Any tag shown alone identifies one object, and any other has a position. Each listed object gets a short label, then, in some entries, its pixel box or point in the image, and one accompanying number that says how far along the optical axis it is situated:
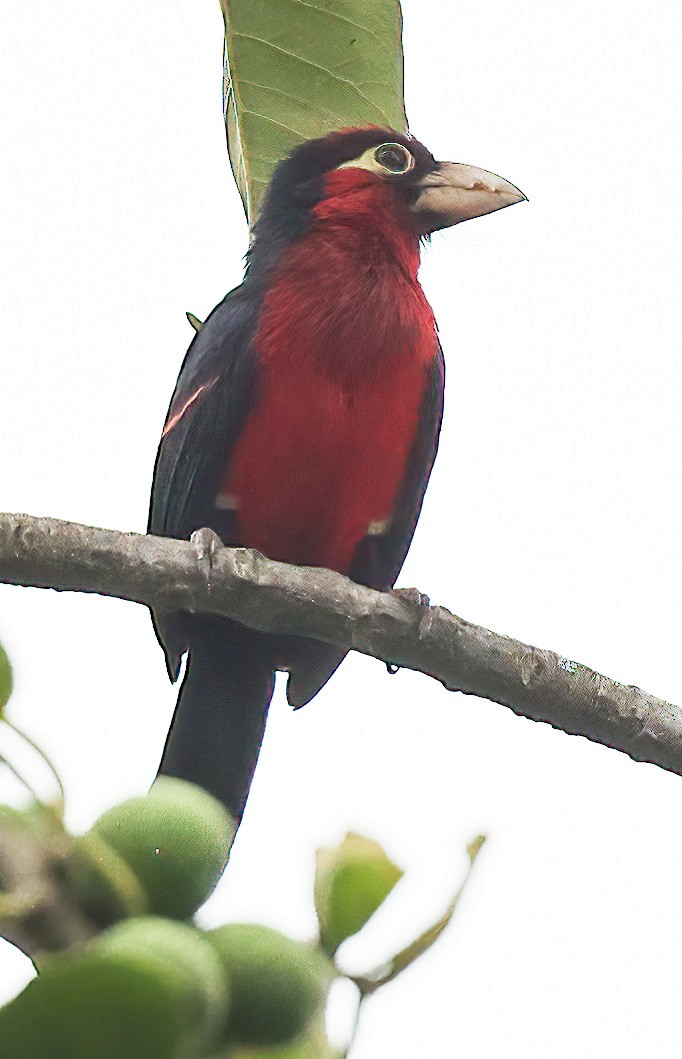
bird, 5.19
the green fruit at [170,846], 2.35
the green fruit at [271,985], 2.21
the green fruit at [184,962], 1.71
